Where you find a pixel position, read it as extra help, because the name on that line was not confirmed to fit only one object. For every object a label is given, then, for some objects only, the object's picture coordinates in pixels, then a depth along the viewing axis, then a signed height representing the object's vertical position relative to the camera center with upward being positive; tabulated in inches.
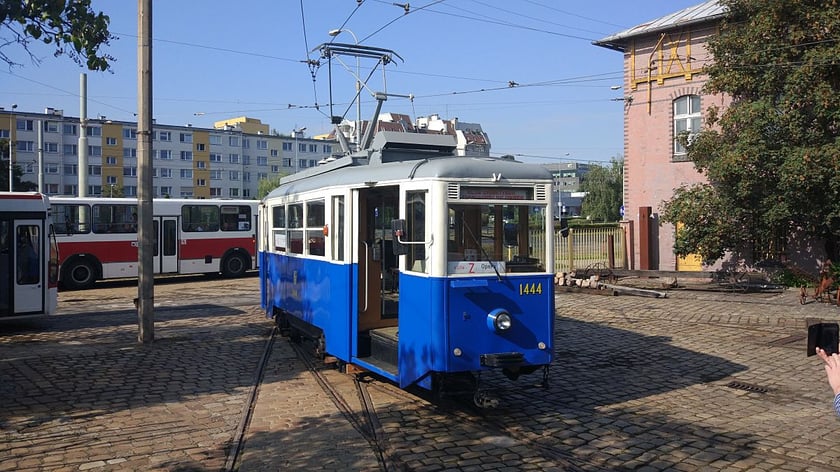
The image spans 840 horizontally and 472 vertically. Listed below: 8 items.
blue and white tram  294.8 -13.5
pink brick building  983.6 +173.2
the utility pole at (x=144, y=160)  493.7 +53.8
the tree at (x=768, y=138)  762.2 +107.1
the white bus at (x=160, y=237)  933.2 +1.6
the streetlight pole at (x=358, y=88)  711.8 +179.0
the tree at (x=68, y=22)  253.4 +78.4
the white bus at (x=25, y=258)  553.6 -14.8
